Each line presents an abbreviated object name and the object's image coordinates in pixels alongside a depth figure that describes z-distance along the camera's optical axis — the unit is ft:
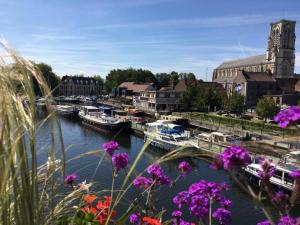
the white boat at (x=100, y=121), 92.00
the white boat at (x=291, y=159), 45.35
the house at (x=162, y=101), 124.74
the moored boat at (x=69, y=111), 131.15
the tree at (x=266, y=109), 90.82
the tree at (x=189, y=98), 121.36
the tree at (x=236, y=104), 105.30
